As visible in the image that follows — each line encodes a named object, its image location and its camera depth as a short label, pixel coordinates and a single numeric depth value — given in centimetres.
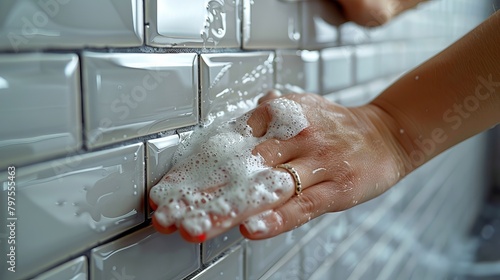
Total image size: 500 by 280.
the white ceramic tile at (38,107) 31
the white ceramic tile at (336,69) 82
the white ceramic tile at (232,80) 51
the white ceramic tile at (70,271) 35
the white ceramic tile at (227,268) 54
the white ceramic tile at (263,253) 62
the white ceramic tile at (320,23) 74
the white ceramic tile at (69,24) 31
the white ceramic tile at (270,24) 59
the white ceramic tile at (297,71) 68
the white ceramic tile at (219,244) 54
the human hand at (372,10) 82
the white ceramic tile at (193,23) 44
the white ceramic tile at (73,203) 33
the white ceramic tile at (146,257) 40
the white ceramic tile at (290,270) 69
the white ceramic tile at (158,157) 45
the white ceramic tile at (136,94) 38
